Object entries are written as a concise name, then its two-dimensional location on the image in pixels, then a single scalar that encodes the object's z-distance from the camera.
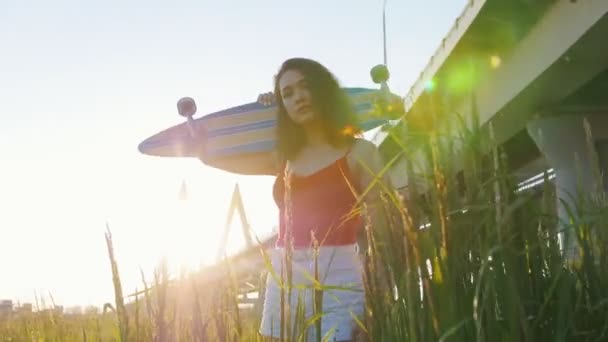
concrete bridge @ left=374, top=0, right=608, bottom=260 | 12.18
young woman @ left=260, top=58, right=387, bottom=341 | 2.75
